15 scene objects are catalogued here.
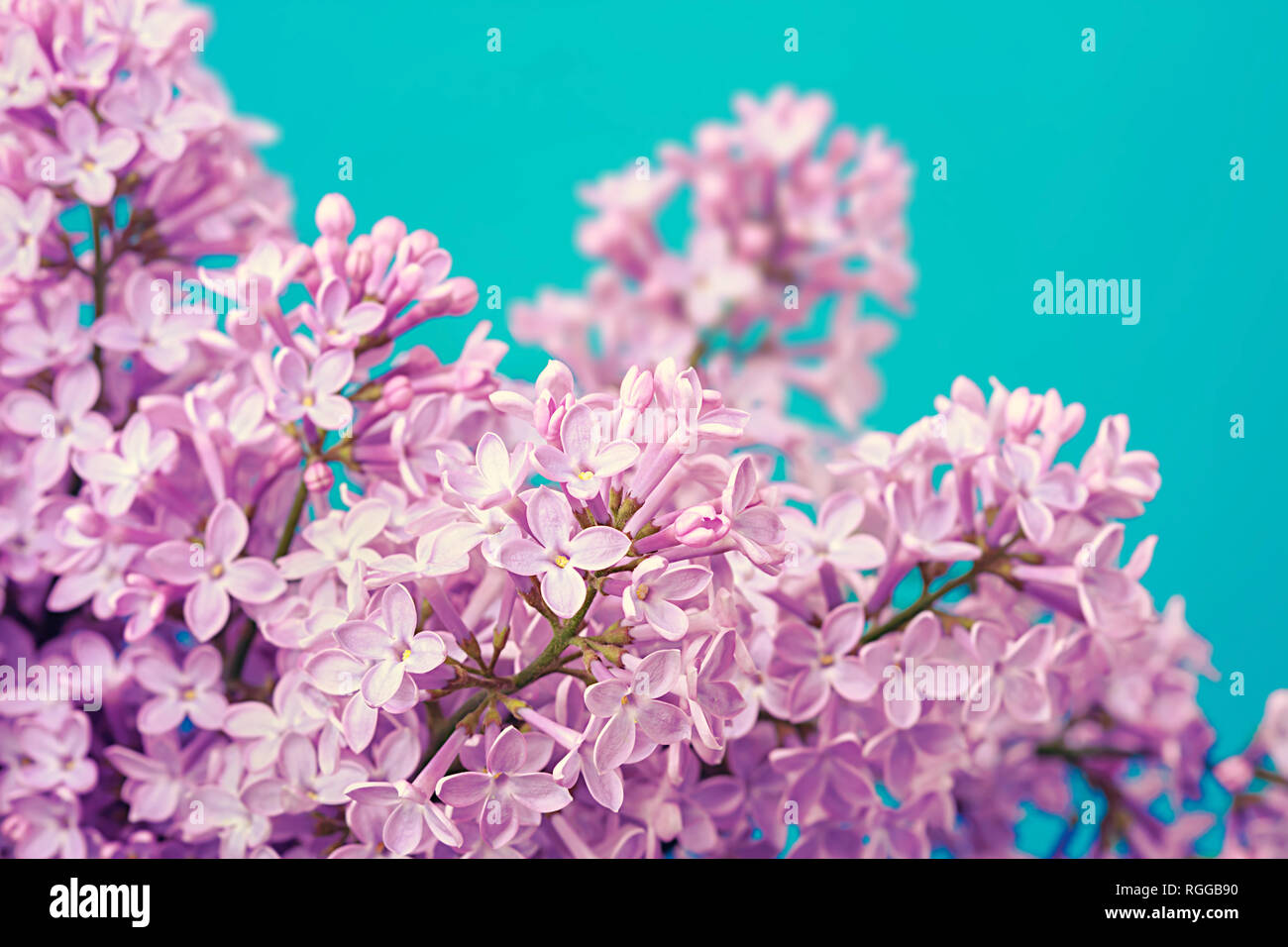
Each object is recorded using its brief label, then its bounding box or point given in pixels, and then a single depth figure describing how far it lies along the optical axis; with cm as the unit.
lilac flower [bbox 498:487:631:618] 31
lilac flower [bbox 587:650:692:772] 31
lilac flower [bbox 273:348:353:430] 35
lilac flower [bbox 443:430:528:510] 32
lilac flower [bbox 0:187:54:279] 37
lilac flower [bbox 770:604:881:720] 35
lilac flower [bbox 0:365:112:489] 36
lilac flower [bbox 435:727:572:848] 32
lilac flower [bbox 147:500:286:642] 35
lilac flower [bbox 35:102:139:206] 37
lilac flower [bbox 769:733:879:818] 35
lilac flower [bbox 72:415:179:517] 36
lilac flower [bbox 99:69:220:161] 37
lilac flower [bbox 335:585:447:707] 32
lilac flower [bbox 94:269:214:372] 37
